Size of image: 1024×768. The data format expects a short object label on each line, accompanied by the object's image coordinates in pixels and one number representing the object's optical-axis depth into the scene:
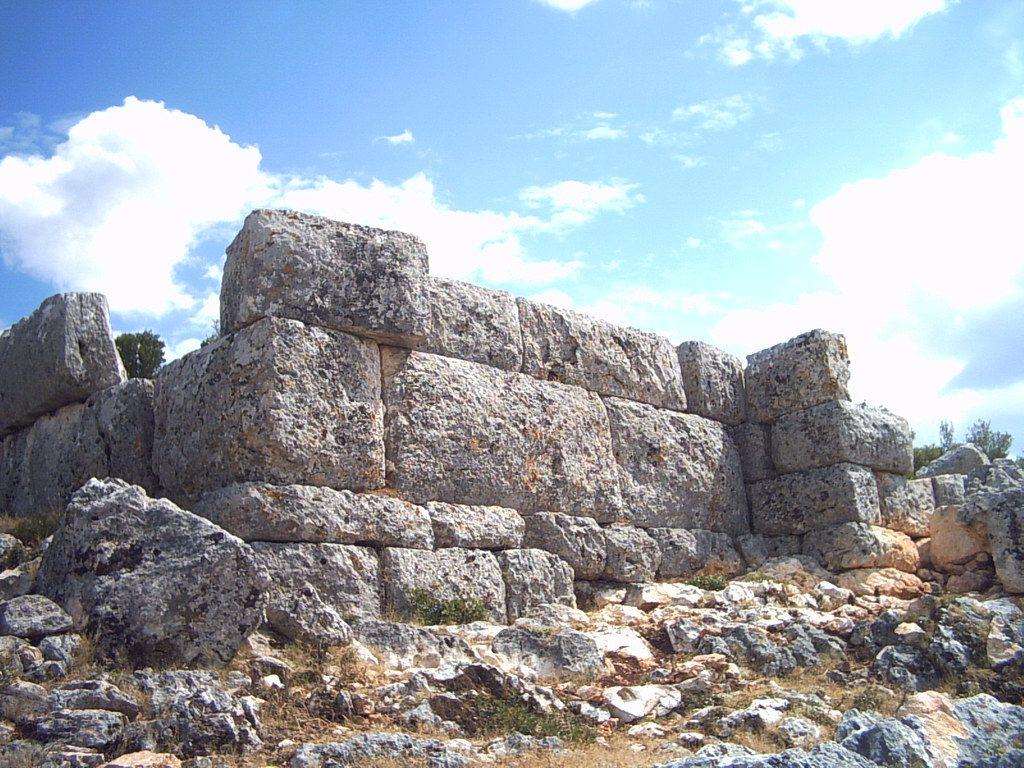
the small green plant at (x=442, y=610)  7.61
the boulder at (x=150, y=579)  5.82
